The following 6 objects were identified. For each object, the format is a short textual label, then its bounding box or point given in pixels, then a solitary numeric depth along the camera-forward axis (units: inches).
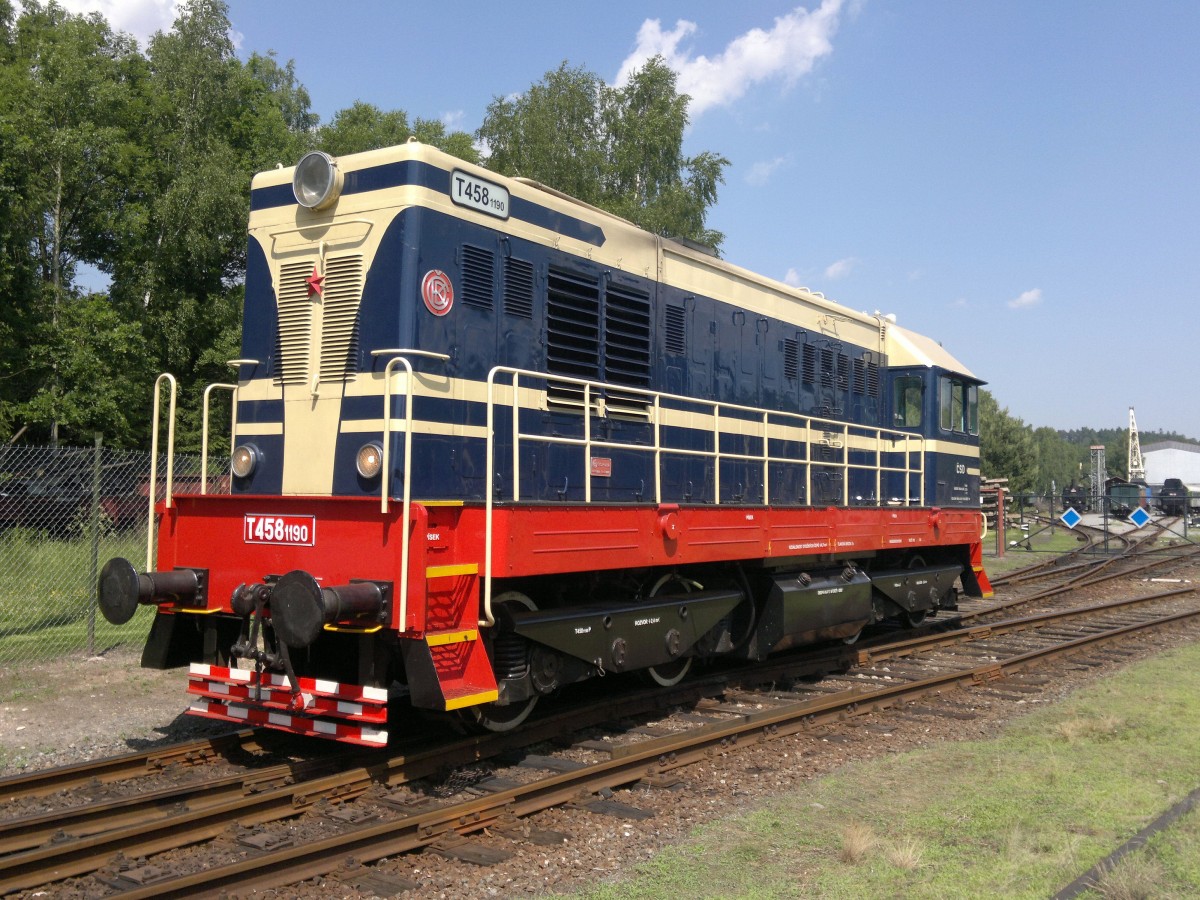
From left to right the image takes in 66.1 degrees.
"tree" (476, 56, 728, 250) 1222.9
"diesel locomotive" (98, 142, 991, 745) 223.9
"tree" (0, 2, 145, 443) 798.5
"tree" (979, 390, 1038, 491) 2412.6
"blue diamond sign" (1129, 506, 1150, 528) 1155.6
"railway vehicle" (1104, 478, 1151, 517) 1731.3
